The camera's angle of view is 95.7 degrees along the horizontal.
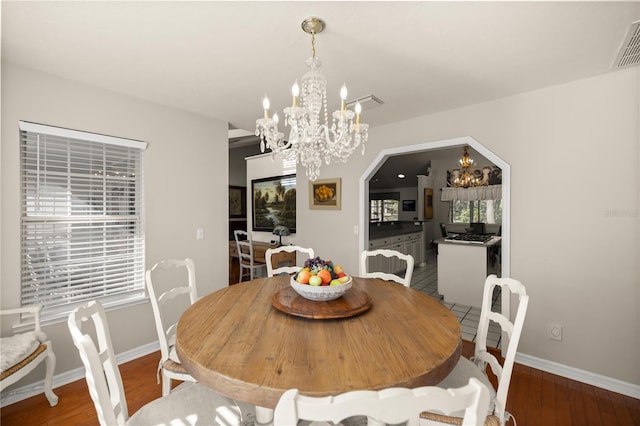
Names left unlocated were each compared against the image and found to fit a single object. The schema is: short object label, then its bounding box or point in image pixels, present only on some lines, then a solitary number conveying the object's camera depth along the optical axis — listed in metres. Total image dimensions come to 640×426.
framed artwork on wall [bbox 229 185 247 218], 6.96
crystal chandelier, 1.66
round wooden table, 0.93
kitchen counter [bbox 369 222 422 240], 5.57
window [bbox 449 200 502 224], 7.73
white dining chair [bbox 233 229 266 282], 4.87
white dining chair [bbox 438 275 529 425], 1.30
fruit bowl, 1.56
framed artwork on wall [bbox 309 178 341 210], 3.91
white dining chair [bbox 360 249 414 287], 2.32
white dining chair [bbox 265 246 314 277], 2.52
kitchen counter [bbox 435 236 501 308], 4.00
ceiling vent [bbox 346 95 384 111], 2.58
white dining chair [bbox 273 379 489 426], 0.57
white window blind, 2.17
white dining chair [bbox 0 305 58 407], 1.70
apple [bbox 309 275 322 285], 1.58
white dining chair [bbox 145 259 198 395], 1.56
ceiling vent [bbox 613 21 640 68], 1.67
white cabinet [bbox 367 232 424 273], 5.35
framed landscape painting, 5.41
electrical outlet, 2.44
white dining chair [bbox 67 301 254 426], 1.01
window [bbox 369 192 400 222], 8.66
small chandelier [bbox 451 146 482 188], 4.91
